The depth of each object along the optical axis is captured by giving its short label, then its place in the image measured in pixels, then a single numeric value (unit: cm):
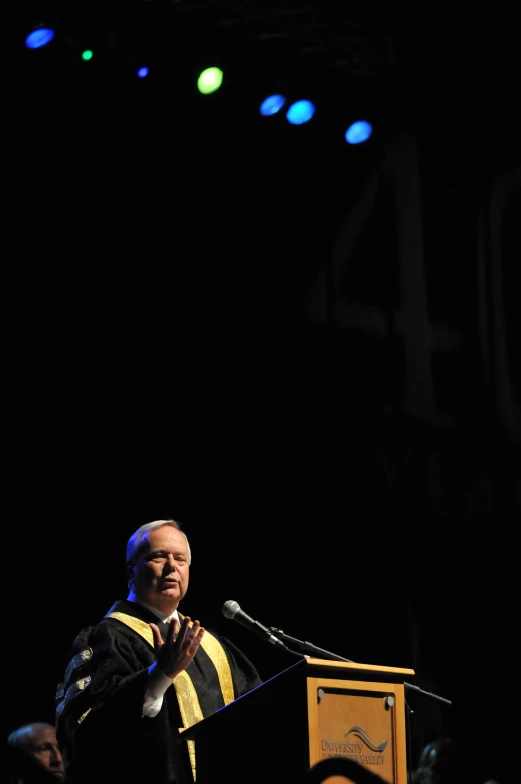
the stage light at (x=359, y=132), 1457
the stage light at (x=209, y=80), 1309
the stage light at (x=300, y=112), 1395
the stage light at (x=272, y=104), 1369
